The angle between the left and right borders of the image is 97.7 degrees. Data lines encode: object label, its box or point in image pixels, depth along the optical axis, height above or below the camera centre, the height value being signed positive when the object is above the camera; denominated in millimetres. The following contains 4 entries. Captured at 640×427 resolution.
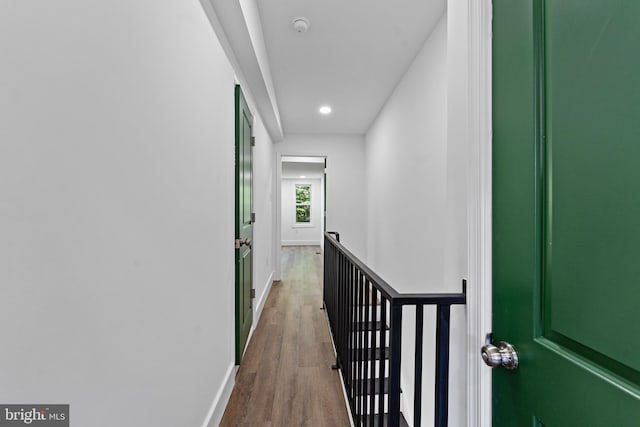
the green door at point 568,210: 487 +9
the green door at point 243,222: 2137 -78
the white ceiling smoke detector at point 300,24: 1985 +1366
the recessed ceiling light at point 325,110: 3709 +1407
